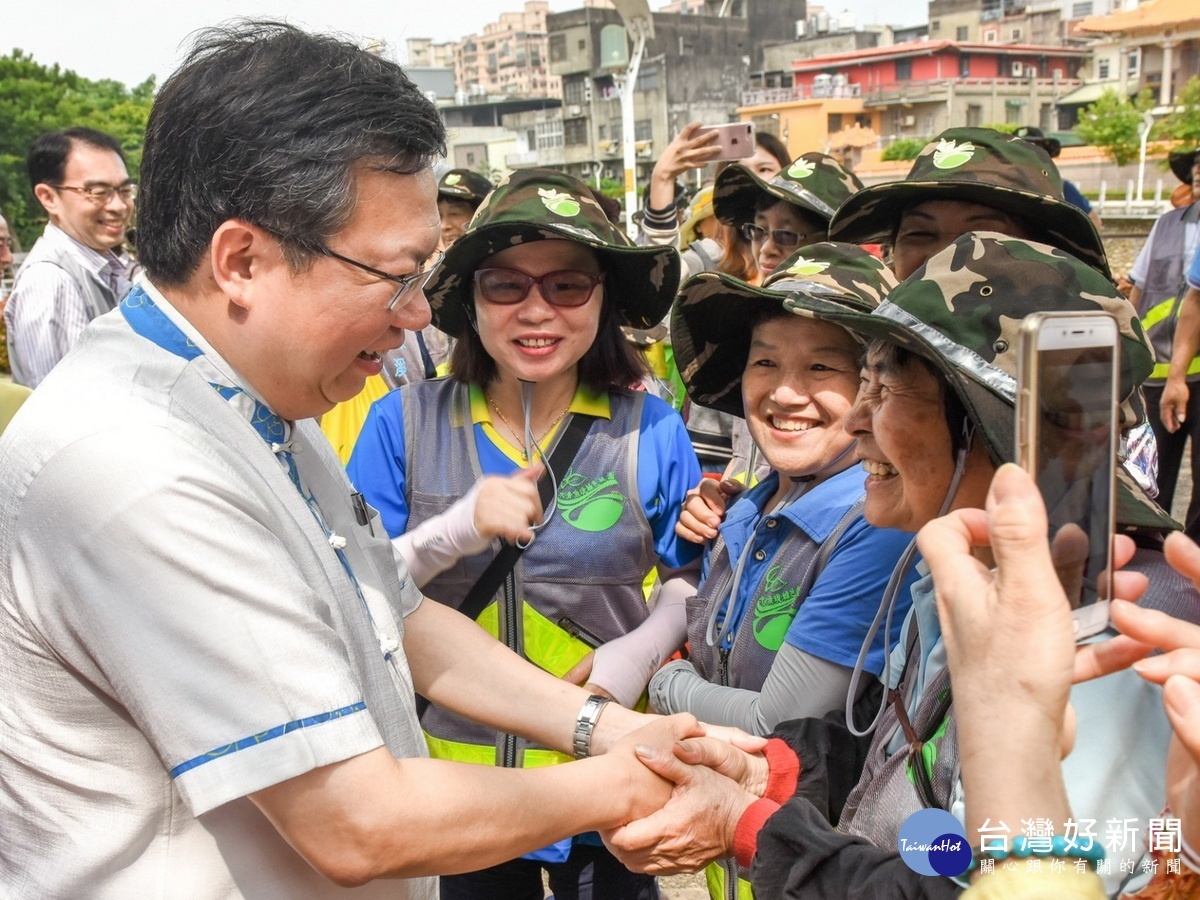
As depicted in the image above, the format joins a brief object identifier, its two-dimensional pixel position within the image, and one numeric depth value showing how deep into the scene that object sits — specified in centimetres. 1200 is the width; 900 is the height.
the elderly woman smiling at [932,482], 158
